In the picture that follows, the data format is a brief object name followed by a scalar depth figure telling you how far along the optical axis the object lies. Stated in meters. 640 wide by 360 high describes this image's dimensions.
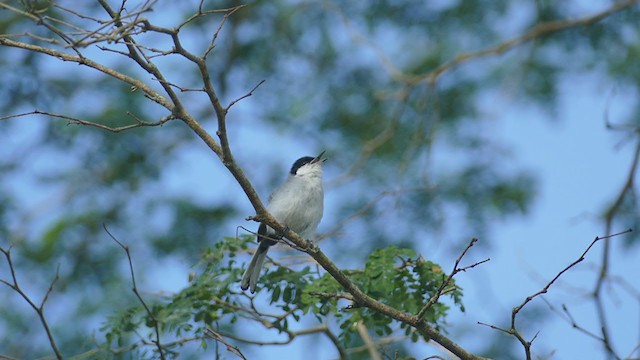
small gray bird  11.17
